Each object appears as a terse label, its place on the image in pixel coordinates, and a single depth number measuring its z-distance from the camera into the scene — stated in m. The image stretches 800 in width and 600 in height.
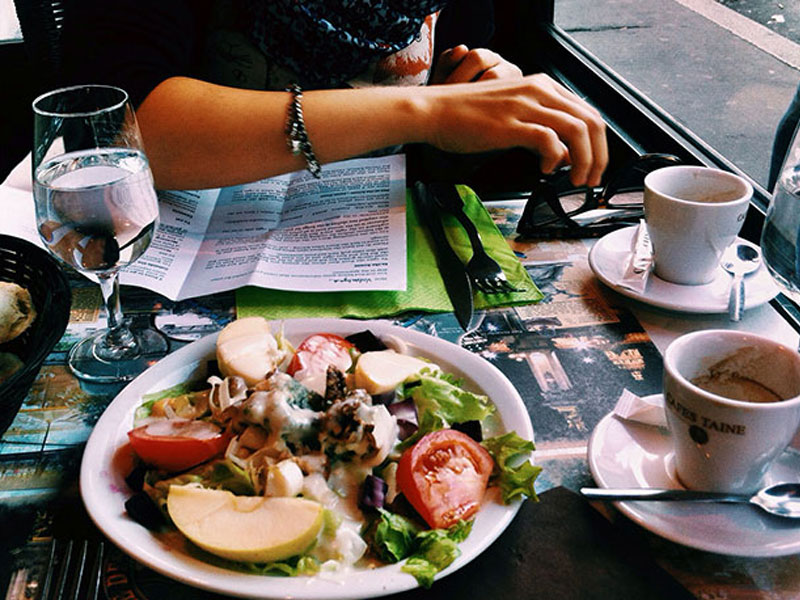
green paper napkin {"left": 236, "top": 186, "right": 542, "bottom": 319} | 0.81
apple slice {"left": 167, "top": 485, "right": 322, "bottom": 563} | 0.47
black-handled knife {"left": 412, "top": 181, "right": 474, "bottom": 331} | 0.80
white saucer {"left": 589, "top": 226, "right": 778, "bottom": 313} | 0.78
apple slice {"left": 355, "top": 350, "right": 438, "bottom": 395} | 0.61
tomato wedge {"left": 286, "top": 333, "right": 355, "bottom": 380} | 0.64
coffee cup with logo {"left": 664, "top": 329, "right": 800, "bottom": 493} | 0.49
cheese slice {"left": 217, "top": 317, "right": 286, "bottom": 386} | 0.62
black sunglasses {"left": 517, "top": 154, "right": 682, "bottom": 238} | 0.95
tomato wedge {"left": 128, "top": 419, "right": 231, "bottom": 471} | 0.55
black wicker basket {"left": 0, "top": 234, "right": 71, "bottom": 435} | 0.55
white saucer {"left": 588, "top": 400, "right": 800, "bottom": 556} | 0.49
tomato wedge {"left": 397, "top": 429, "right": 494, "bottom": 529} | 0.51
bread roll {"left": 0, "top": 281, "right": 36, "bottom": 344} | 0.65
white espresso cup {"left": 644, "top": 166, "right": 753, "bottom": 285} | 0.77
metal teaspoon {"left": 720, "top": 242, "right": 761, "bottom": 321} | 0.77
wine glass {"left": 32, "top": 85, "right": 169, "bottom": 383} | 0.68
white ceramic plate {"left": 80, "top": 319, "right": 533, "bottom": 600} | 0.45
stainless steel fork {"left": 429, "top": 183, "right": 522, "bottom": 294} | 0.83
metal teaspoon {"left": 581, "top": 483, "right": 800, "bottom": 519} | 0.51
